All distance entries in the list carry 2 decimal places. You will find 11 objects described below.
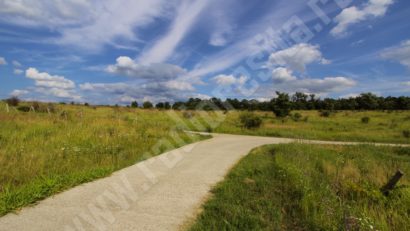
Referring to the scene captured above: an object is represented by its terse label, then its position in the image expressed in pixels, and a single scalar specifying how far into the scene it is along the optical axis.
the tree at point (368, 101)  78.19
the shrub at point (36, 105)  27.70
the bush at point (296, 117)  39.84
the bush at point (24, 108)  26.73
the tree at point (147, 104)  76.20
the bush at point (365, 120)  35.50
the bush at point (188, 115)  37.22
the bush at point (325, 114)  49.12
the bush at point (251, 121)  26.36
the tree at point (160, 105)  83.84
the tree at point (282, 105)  42.41
